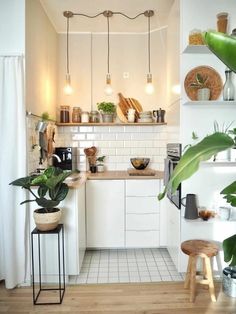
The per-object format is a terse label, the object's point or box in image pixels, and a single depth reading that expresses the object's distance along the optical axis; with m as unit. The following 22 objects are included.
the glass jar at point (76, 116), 3.58
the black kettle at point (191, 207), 2.42
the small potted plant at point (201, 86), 2.40
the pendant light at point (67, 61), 3.12
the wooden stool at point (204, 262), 2.16
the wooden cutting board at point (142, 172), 3.22
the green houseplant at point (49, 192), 2.11
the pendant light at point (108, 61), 3.12
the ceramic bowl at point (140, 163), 3.52
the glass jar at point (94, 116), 3.61
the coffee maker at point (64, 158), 3.35
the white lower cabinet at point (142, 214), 3.11
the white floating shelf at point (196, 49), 2.34
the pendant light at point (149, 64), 3.11
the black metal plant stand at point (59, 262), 2.17
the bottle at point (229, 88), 2.38
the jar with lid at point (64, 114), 3.58
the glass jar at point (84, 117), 3.57
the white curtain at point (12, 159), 2.30
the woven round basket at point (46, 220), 2.15
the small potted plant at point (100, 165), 3.58
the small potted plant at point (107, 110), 3.54
